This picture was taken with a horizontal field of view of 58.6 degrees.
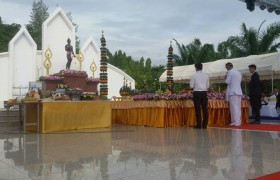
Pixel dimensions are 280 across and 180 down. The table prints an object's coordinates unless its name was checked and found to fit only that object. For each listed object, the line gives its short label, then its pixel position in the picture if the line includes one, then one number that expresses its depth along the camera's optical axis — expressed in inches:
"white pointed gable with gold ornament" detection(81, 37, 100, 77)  502.0
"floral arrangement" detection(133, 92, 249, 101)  244.2
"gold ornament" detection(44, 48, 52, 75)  460.3
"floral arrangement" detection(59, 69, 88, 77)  424.4
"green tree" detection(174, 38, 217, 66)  680.9
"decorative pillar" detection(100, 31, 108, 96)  321.9
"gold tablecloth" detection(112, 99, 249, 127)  243.8
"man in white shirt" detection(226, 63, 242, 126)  248.6
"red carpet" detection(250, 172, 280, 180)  94.8
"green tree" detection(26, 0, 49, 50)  1379.9
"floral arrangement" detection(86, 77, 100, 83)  458.9
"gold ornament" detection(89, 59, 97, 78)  503.7
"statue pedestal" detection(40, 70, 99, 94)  414.1
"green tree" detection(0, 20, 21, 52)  999.7
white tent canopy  358.2
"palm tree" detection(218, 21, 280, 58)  572.1
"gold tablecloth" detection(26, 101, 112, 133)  219.2
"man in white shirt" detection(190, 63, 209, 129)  232.5
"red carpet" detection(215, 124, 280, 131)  227.1
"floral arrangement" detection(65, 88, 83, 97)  244.1
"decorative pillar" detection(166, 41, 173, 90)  307.1
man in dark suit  266.0
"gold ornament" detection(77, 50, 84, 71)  495.6
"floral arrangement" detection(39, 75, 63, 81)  412.1
